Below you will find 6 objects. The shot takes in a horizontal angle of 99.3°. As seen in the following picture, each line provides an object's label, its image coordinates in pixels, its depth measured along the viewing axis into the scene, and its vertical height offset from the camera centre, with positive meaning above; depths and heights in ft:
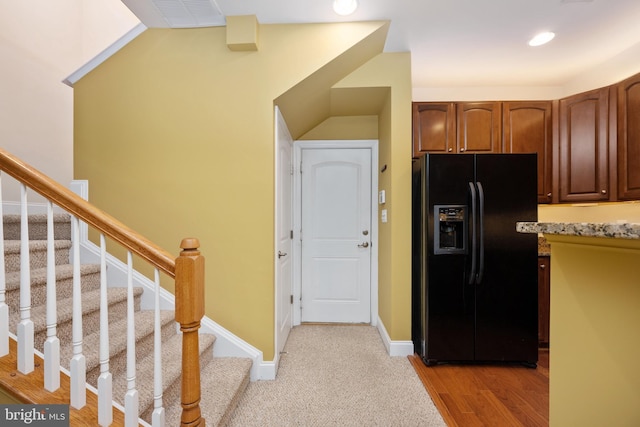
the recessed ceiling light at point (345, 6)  6.03 +4.62
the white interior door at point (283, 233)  7.13 -0.66
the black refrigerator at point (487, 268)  7.18 -1.52
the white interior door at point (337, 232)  10.20 -0.80
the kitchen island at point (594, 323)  2.41 -1.12
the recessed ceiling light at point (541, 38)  7.04 +4.56
